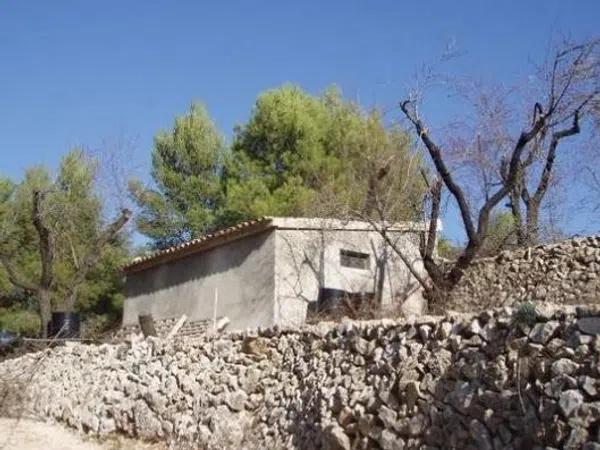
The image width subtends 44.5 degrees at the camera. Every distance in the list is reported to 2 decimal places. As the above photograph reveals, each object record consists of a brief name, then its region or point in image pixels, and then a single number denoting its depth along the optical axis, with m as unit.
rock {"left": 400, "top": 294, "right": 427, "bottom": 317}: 15.22
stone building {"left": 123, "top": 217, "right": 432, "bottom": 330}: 14.40
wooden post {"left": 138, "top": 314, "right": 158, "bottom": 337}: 13.55
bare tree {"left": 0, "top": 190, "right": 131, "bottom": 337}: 17.83
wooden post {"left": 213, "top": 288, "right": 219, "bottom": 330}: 15.23
